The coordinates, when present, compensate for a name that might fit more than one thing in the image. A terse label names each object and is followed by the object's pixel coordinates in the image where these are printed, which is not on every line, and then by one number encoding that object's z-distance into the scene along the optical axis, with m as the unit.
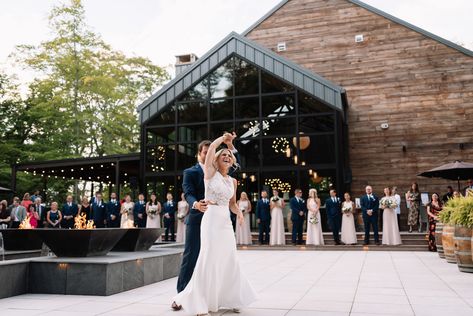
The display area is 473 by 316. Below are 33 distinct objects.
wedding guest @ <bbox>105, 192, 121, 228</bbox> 17.53
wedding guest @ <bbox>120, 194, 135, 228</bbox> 17.41
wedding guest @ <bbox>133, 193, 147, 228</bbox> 17.27
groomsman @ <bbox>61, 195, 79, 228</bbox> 16.41
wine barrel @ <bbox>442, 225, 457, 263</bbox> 9.20
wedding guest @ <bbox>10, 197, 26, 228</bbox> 15.03
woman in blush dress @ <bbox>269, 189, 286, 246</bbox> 15.75
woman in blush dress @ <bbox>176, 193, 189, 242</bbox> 16.25
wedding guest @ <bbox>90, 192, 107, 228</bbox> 17.66
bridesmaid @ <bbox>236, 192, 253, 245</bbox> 16.08
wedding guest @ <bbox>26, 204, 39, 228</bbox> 14.65
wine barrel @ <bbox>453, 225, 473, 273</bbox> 7.96
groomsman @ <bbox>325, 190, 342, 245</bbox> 15.29
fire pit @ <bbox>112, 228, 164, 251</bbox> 8.36
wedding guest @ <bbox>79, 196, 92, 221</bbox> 17.26
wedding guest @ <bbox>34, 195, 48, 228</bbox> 16.66
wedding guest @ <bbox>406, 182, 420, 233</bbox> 16.80
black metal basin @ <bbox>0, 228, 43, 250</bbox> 9.16
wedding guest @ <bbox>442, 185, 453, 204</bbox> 15.40
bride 4.60
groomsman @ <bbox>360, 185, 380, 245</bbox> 14.68
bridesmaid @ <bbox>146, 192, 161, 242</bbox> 16.67
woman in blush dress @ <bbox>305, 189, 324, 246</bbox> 14.99
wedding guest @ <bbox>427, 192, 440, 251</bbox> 12.35
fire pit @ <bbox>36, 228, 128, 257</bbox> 6.54
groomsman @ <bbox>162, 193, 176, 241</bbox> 16.71
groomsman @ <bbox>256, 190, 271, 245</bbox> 16.00
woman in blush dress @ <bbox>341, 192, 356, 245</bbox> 15.00
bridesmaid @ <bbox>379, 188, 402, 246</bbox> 14.55
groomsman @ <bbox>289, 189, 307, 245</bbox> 15.54
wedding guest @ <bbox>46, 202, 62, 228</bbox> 14.20
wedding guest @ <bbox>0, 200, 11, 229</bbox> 13.87
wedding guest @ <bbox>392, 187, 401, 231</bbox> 15.09
